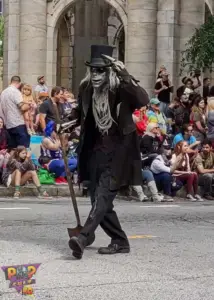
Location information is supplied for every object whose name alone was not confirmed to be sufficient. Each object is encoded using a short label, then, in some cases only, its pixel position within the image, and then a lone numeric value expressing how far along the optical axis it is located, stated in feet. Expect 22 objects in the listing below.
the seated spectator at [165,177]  57.11
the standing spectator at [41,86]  75.02
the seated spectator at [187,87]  74.79
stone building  81.56
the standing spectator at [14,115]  58.75
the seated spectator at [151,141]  58.18
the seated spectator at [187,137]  61.79
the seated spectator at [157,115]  64.64
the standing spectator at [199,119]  66.07
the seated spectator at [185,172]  57.77
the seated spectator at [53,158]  58.08
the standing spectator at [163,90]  76.48
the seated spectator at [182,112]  71.20
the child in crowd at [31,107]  62.49
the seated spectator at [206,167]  58.75
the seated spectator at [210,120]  64.93
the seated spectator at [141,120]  62.49
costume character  30.04
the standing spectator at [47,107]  61.72
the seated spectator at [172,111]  72.18
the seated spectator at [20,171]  54.34
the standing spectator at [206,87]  81.35
